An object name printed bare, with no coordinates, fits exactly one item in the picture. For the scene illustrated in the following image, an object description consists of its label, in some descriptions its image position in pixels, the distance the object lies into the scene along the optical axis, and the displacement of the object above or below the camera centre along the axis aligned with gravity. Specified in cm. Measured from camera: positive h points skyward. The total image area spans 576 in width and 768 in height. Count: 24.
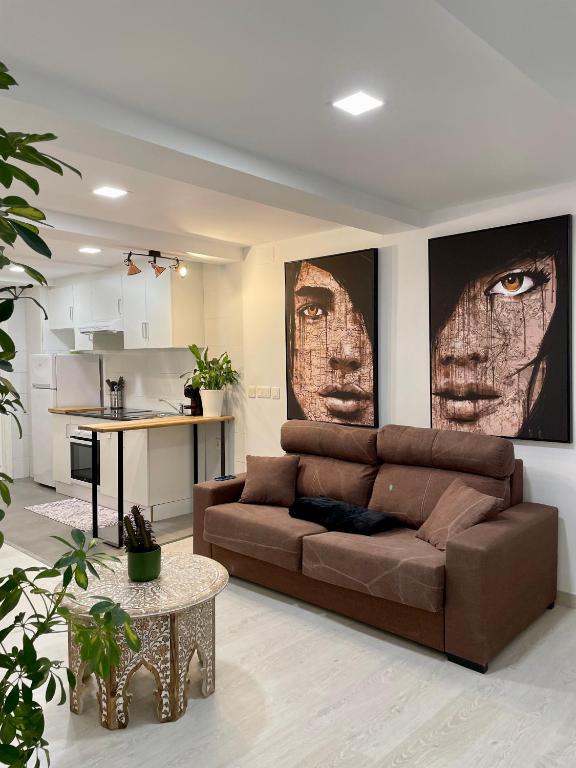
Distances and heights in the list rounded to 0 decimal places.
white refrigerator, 660 -18
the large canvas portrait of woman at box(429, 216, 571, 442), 332 +23
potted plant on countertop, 526 -6
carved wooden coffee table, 226 -107
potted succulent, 243 -74
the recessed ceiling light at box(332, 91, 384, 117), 220 +103
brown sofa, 271 -93
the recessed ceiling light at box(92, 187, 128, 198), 338 +106
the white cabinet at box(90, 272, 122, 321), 596 +81
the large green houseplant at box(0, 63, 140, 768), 99 -45
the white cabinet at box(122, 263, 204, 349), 539 +61
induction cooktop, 570 -42
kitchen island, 512 -78
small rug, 521 -131
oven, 594 -85
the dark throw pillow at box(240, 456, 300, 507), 398 -75
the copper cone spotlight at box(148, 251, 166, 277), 484 +88
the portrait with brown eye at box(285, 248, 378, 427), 422 +25
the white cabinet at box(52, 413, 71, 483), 626 -79
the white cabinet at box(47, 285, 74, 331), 669 +79
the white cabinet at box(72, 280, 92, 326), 636 +80
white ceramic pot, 527 -26
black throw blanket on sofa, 339 -87
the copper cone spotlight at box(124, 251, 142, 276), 471 +85
